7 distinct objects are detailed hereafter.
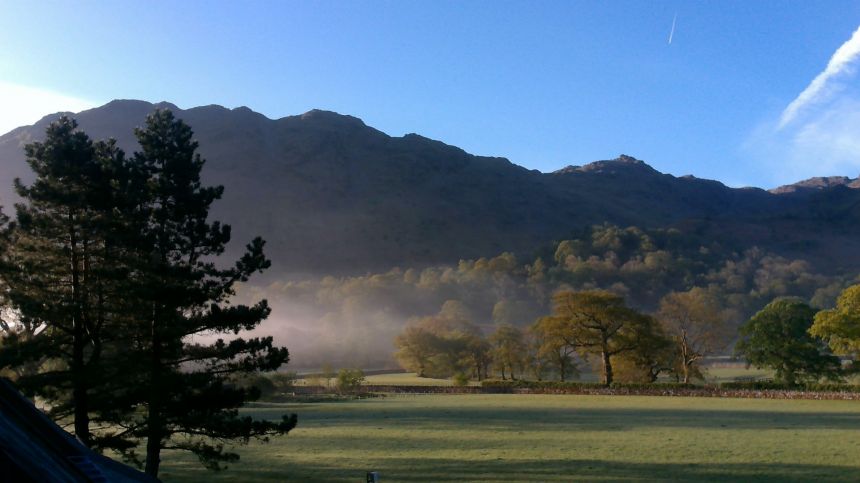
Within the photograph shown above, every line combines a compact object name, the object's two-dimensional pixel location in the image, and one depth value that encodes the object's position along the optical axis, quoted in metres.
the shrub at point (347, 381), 71.56
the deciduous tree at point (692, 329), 65.00
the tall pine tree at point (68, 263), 17.36
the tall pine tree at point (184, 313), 17.27
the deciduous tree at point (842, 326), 51.12
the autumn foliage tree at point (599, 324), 63.81
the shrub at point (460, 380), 77.56
